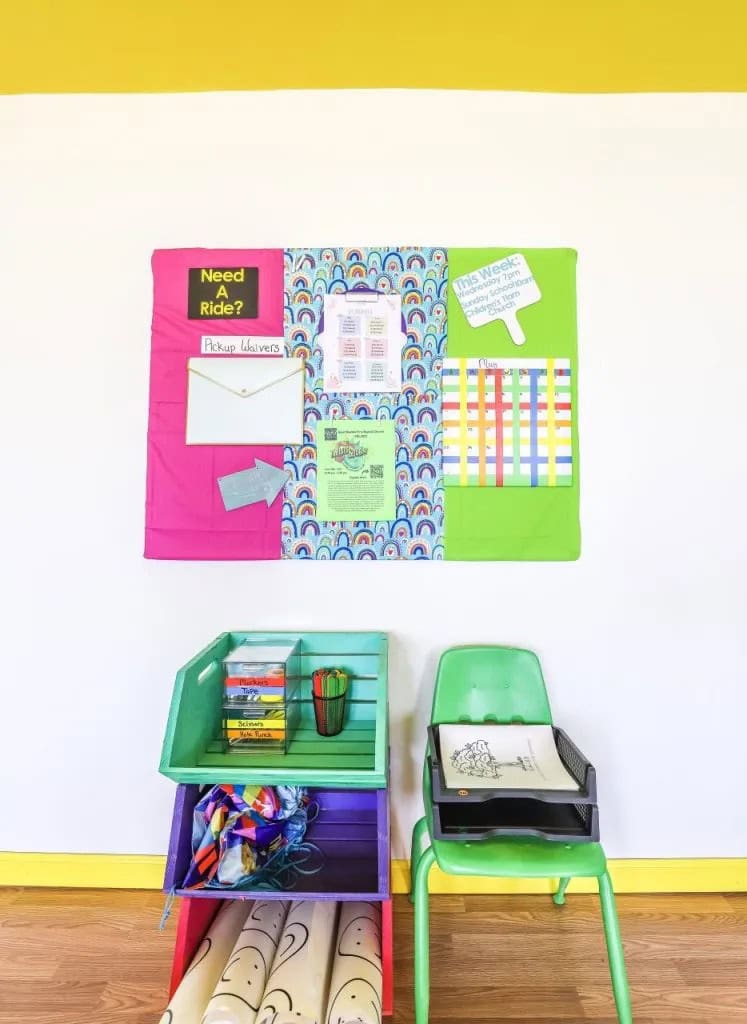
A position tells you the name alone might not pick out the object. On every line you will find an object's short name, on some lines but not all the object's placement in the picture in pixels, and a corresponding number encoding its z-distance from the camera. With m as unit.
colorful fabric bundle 1.23
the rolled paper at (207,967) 1.13
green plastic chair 1.14
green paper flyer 1.60
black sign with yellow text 1.62
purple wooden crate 1.19
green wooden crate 1.14
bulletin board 1.60
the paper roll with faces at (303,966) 1.12
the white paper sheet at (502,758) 1.28
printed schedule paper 1.61
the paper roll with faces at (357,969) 1.11
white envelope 1.61
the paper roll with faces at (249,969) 1.12
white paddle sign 1.60
